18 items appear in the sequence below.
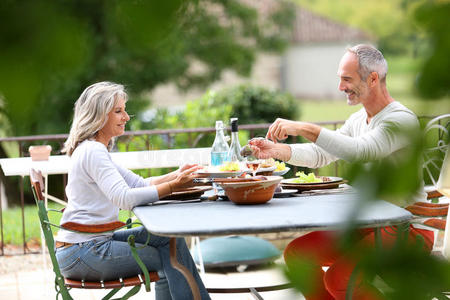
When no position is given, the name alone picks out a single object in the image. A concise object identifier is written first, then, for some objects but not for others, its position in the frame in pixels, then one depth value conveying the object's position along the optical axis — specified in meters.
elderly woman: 4.76
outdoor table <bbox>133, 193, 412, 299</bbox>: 3.69
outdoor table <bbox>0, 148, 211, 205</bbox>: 7.28
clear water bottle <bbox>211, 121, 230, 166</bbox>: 5.40
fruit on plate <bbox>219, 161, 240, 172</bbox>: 4.98
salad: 5.25
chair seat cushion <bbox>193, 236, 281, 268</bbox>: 8.25
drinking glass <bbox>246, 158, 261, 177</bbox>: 5.02
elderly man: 4.83
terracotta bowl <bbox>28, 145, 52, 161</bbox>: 7.49
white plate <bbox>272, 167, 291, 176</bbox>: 5.38
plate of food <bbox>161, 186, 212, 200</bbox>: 5.01
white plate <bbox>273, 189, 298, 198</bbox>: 5.06
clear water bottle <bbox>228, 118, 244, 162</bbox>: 5.30
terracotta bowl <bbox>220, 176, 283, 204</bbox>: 4.42
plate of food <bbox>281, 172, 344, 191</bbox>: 5.13
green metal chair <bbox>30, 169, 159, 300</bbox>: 4.81
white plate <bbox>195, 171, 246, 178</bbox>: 4.92
